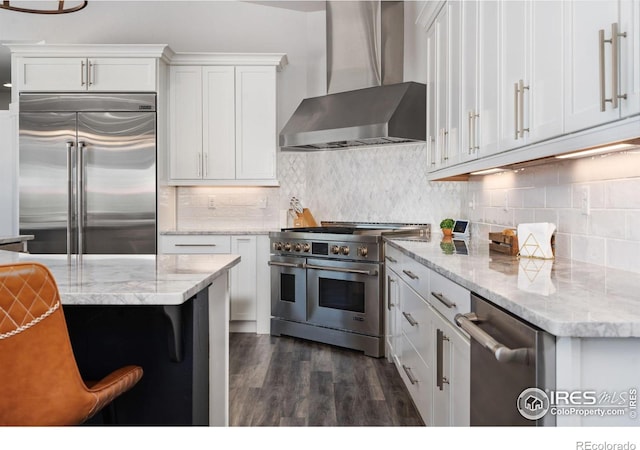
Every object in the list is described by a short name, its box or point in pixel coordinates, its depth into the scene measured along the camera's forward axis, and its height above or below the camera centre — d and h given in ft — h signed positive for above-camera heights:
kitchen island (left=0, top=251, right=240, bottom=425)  5.85 -1.43
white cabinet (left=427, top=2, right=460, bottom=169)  9.71 +2.63
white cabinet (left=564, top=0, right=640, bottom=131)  4.41 +1.42
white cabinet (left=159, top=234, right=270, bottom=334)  15.48 -1.31
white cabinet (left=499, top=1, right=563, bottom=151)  5.80 +1.77
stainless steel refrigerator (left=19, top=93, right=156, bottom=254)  15.11 +1.39
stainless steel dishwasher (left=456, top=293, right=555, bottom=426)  3.84 -1.22
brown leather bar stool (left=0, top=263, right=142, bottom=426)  4.20 -1.10
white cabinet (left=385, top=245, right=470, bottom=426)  6.25 -1.83
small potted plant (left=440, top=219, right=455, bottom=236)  12.94 -0.18
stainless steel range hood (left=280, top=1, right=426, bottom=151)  13.42 +3.78
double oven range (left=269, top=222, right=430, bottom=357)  13.07 -1.70
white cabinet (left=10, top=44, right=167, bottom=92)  15.07 +4.29
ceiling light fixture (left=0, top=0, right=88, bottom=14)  9.98 +4.04
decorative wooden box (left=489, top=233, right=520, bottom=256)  8.36 -0.42
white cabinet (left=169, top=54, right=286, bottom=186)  16.12 +3.02
